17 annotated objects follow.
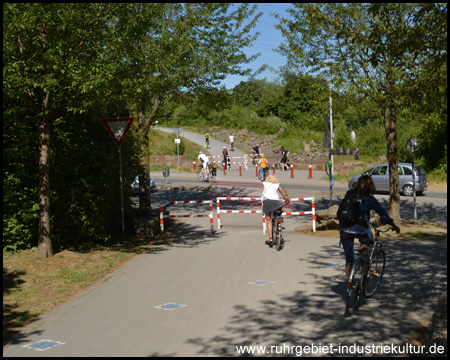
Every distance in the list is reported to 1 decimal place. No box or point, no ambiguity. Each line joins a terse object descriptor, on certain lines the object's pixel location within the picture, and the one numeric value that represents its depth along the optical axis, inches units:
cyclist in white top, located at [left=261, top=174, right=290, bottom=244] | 545.0
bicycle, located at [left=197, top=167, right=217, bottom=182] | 1405.0
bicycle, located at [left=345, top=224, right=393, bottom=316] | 305.8
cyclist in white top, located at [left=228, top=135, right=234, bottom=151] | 2168.8
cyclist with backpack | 329.1
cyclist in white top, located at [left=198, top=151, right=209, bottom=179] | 1341.0
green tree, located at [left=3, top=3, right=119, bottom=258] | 403.2
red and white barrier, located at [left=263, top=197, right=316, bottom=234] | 661.9
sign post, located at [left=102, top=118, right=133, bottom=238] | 534.6
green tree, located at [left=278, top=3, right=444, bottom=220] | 596.7
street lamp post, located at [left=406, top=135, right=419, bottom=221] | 832.9
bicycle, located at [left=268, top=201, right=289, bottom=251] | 536.1
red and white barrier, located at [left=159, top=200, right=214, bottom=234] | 664.4
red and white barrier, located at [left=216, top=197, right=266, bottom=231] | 703.1
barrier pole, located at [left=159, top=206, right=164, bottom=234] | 664.4
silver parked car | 1144.8
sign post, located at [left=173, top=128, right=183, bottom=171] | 1518.0
